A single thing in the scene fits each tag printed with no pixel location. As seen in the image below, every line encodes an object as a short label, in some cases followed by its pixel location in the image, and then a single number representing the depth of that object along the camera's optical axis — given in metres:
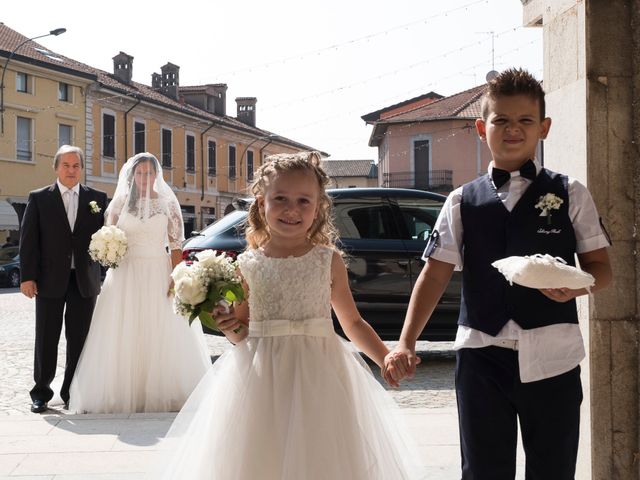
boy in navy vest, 2.88
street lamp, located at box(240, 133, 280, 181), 53.98
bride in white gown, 6.85
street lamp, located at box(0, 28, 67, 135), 32.73
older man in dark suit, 6.88
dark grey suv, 8.60
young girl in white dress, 3.23
